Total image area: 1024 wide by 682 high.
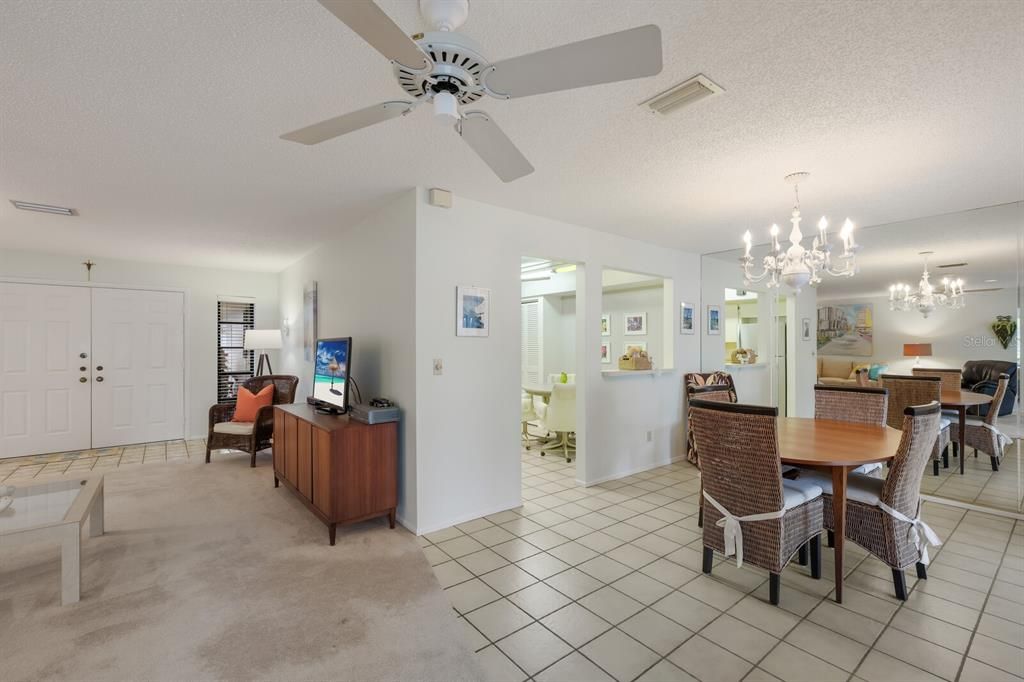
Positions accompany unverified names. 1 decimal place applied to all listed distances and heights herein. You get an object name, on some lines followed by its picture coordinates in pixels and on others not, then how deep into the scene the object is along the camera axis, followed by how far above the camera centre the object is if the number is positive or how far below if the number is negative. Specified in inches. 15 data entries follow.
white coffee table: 89.7 -37.4
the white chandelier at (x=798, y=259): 113.4 +21.0
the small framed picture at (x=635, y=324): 262.2 +9.0
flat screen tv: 139.3 -10.6
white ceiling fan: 43.7 +29.0
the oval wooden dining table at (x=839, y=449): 89.7 -22.9
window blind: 257.3 -3.8
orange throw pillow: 205.8 -27.9
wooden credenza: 118.7 -34.3
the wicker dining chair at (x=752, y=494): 89.2 -31.5
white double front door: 208.4 -12.4
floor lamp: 237.0 +1.1
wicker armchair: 197.0 -38.6
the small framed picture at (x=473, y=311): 133.1 +8.4
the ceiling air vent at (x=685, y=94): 74.6 +40.8
